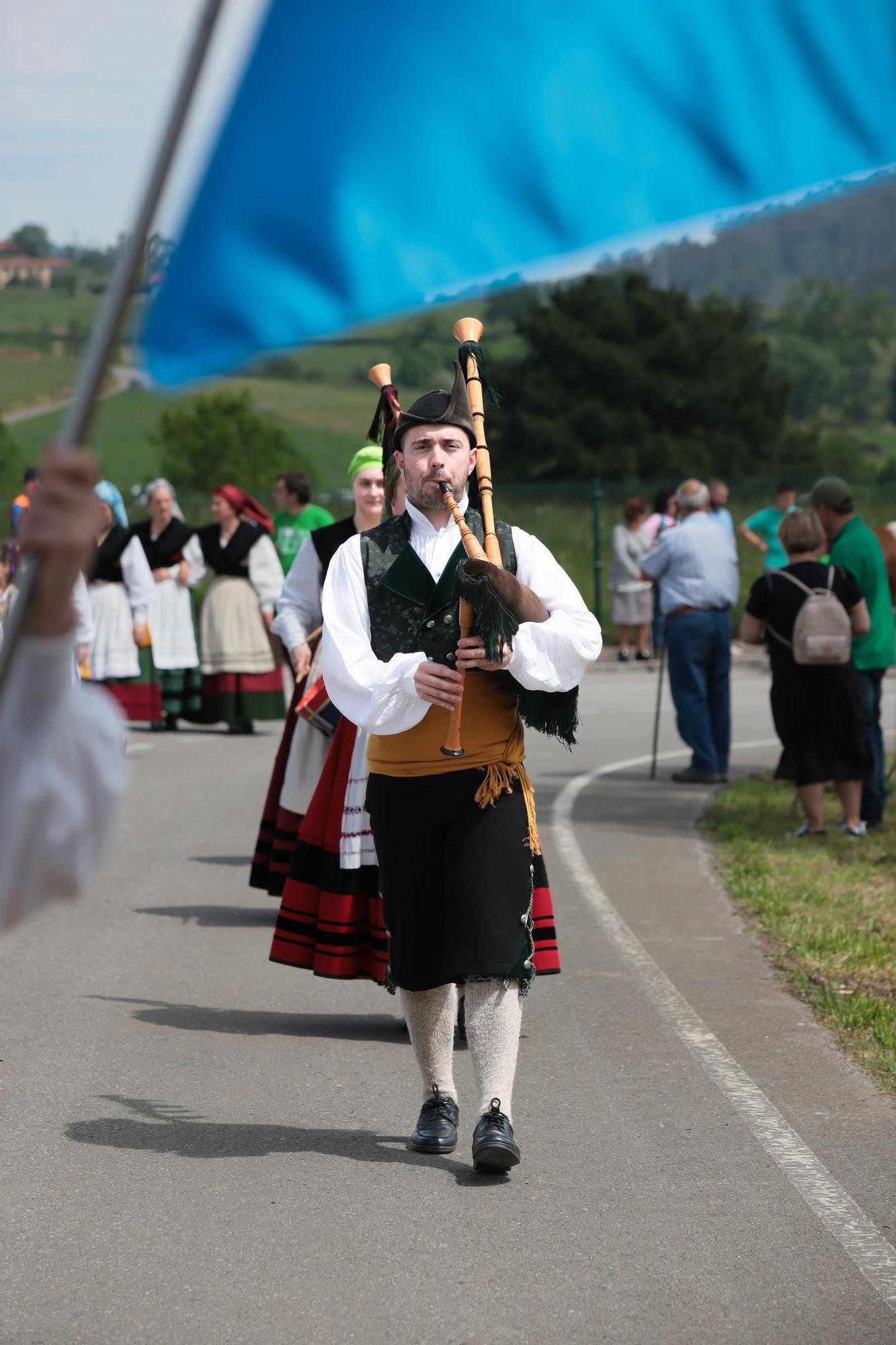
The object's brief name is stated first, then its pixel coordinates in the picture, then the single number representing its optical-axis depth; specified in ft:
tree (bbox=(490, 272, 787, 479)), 245.24
